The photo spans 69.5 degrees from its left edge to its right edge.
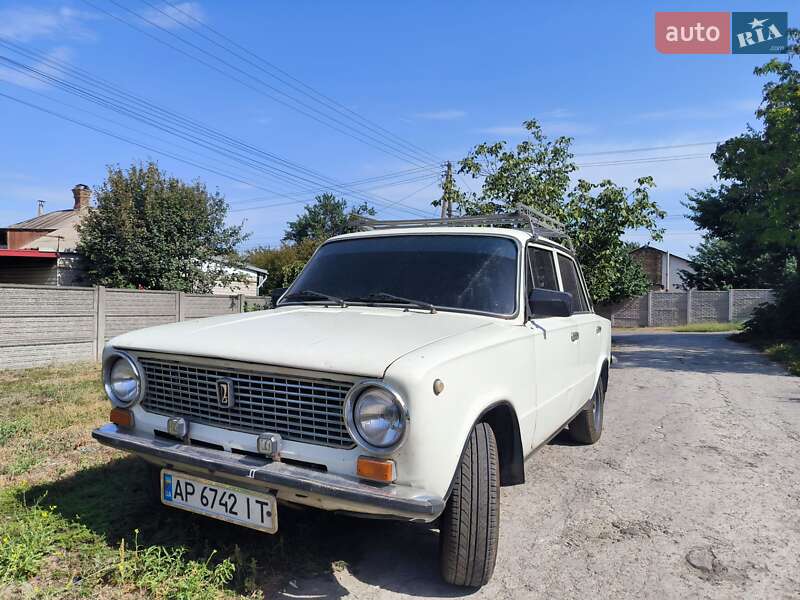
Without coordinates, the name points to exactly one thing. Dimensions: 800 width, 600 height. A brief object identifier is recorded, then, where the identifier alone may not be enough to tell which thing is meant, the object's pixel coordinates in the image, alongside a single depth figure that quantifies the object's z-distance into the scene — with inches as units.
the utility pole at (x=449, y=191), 566.6
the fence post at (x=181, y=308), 512.4
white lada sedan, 90.4
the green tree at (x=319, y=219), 2363.4
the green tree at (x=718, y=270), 1384.1
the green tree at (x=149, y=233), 665.6
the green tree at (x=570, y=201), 541.6
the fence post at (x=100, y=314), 443.2
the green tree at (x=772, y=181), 518.9
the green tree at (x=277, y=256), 1290.6
